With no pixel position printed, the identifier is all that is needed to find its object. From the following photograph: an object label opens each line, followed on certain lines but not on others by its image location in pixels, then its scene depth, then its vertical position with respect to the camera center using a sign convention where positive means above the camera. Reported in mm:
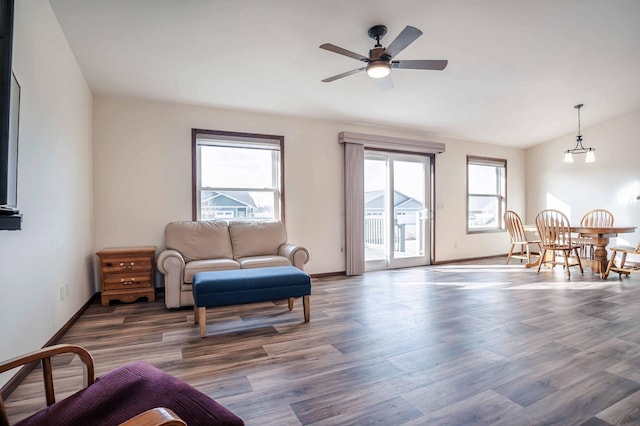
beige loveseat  3418 -452
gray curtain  5168 +115
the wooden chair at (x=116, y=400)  969 -606
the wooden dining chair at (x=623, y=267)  4570 -870
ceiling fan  2570 +1328
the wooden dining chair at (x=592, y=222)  5430 -189
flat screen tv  1282 +490
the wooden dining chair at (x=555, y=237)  5016 -401
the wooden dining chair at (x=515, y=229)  5770 -312
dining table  4712 -421
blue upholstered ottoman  2707 -646
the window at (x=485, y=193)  6746 +410
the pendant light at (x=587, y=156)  5224 +920
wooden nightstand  3551 -661
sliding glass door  5645 +53
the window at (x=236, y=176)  4434 +550
